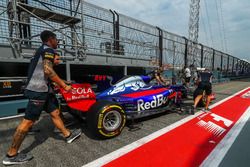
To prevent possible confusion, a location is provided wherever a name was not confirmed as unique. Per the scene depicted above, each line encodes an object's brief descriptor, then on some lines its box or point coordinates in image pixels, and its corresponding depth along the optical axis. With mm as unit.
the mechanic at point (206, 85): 5945
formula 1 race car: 3441
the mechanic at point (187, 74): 12262
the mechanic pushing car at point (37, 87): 2693
